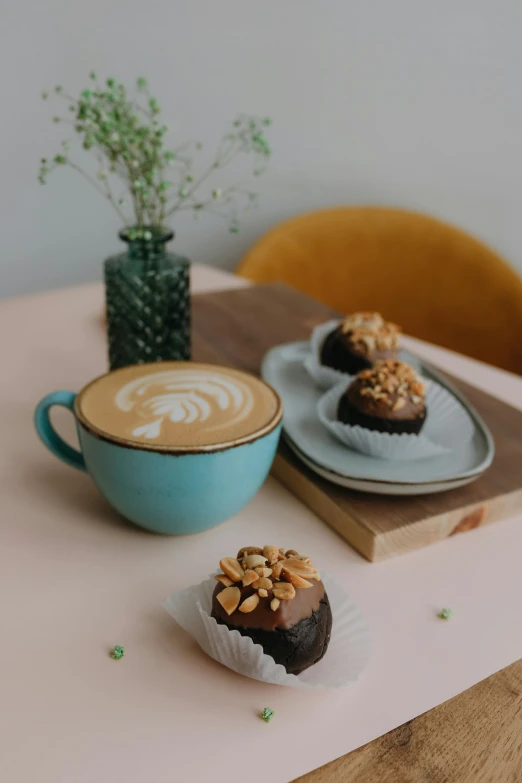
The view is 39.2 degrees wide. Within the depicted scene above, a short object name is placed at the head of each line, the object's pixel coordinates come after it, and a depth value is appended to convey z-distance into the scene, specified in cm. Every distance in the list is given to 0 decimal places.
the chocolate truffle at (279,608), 54
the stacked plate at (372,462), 76
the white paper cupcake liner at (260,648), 55
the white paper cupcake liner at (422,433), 81
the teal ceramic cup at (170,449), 65
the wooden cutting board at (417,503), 72
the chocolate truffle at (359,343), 99
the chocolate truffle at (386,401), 82
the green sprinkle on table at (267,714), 53
